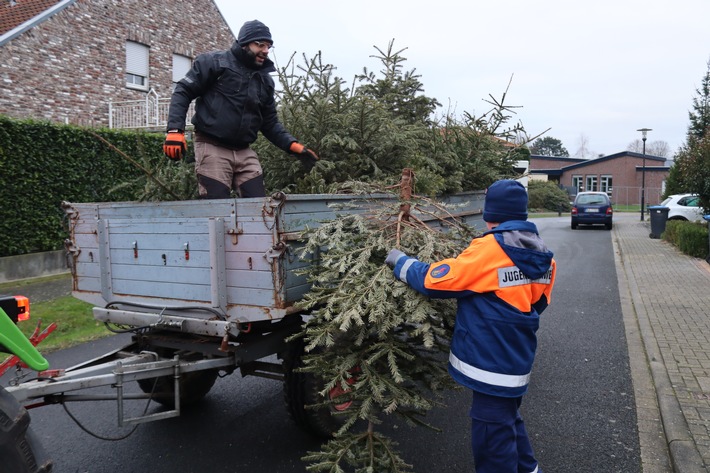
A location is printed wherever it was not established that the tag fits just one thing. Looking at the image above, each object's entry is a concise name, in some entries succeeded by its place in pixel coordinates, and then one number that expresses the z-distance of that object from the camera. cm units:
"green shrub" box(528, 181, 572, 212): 3662
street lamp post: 2676
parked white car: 1880
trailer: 291
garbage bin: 1750
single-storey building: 4906
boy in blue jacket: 264
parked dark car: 2169
